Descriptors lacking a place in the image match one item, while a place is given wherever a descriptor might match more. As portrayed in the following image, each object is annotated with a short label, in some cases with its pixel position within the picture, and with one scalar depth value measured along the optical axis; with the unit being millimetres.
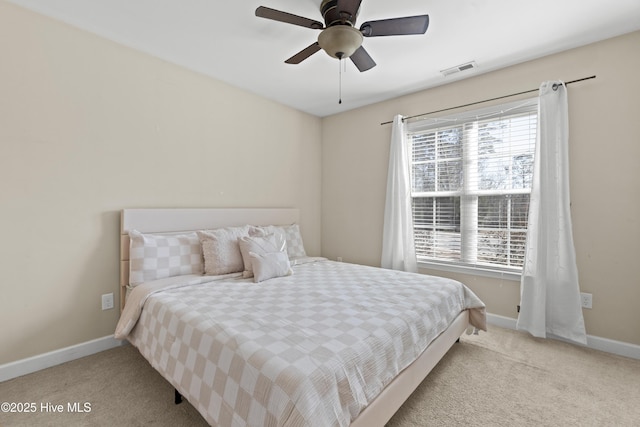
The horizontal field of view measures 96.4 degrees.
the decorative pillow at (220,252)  2486
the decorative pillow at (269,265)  2387
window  2746
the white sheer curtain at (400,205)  3355
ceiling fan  1636
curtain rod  2420
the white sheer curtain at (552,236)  2420
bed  1143
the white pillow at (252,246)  2500
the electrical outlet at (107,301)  2388
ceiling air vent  2712
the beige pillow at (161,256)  2279
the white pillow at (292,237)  3227
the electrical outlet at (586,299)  2406
